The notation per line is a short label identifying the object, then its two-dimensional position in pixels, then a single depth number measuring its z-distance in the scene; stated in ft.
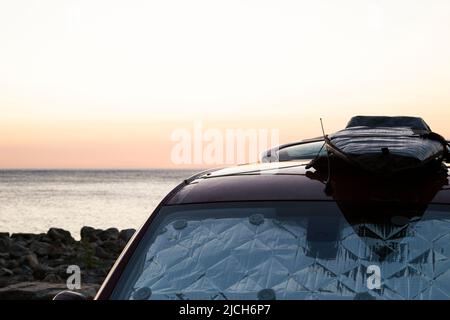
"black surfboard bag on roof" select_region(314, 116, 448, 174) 9.67
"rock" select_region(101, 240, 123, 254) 78.45
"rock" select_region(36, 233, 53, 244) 84.69
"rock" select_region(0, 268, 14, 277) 59.77
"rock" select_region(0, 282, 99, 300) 40.47
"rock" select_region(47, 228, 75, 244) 85.08
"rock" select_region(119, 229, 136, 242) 86.84
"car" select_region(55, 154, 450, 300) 9.34
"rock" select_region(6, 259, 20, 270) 64.85
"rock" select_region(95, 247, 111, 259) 72.01
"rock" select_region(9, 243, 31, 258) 71.51
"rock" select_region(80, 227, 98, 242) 88.16
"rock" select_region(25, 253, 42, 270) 63.73
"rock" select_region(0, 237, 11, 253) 76.09
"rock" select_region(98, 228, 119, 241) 90.27
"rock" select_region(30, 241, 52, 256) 74.28
